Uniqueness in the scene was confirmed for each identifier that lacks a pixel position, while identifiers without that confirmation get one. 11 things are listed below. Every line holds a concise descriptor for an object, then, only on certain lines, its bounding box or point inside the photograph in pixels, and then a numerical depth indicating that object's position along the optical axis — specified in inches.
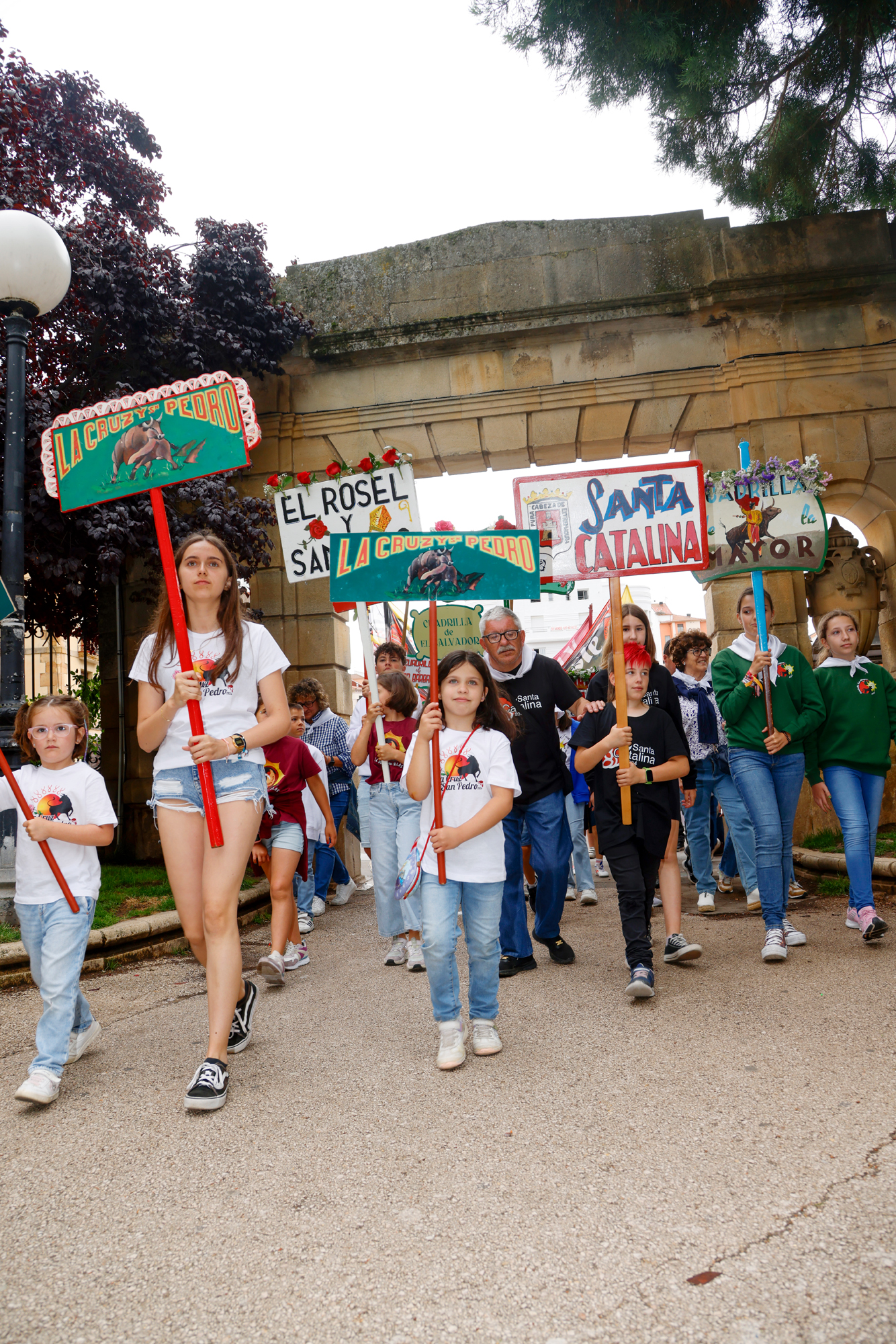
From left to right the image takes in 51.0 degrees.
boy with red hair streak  188.7
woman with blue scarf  280.5
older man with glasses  205.9
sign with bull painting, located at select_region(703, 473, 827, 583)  254.4
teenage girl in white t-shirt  136.0
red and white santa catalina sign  230.8
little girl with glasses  139.6
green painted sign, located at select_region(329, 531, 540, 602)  186.1
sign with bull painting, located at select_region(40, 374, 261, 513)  159.3
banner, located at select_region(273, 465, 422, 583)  310.7
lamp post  231.6
